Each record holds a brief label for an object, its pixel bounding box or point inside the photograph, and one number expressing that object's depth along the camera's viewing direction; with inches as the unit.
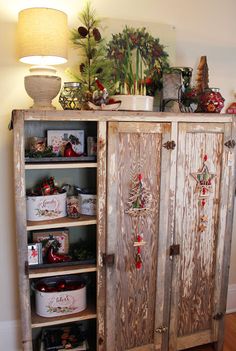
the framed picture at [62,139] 74.1
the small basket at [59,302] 71.6
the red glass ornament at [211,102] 74.2
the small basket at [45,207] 67.9
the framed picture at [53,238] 74.8
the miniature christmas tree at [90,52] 75.2
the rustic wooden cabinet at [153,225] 66.2
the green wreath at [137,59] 78.7
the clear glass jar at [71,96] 68.7
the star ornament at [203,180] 73.5
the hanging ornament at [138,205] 68.9
